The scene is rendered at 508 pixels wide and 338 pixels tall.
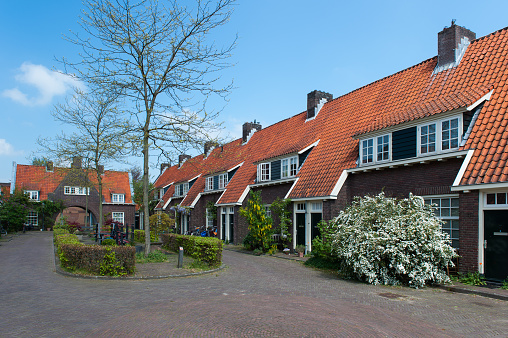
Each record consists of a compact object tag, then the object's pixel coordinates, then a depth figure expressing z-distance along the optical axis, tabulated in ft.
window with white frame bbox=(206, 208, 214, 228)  96.23
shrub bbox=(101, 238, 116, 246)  65.33
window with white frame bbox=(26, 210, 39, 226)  148.77
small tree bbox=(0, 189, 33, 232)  116.75
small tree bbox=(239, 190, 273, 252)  62.90
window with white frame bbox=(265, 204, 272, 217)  72.66
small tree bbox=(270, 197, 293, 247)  64.03
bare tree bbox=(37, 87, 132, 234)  83.20
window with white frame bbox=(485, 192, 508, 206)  34.60
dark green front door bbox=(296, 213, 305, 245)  61.72
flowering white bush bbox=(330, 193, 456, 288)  36.50
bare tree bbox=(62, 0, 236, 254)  47.93
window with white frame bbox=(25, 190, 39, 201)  151.41
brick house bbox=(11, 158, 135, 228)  154.30
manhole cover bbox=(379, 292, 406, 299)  32.28
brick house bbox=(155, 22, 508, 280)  36.37
